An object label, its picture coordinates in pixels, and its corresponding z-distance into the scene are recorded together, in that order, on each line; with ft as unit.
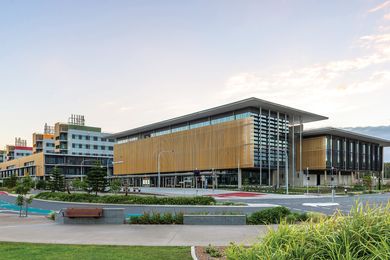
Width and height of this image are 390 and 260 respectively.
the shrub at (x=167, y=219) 52.01
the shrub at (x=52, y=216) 62.32
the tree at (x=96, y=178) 148.56
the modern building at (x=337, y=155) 286.87
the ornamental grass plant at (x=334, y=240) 15.93
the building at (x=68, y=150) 436.35
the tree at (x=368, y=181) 230.50
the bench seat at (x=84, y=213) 52.21
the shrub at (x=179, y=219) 51.96
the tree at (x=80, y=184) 159.59
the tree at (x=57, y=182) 182.19
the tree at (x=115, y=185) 139.13
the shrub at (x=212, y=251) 29.94
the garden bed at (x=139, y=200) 90.58
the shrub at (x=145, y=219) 51.98
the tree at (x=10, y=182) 272.56
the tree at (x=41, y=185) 255.78
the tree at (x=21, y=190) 73.56
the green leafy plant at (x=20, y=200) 72.64
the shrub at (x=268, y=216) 51.70
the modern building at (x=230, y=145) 242.37
